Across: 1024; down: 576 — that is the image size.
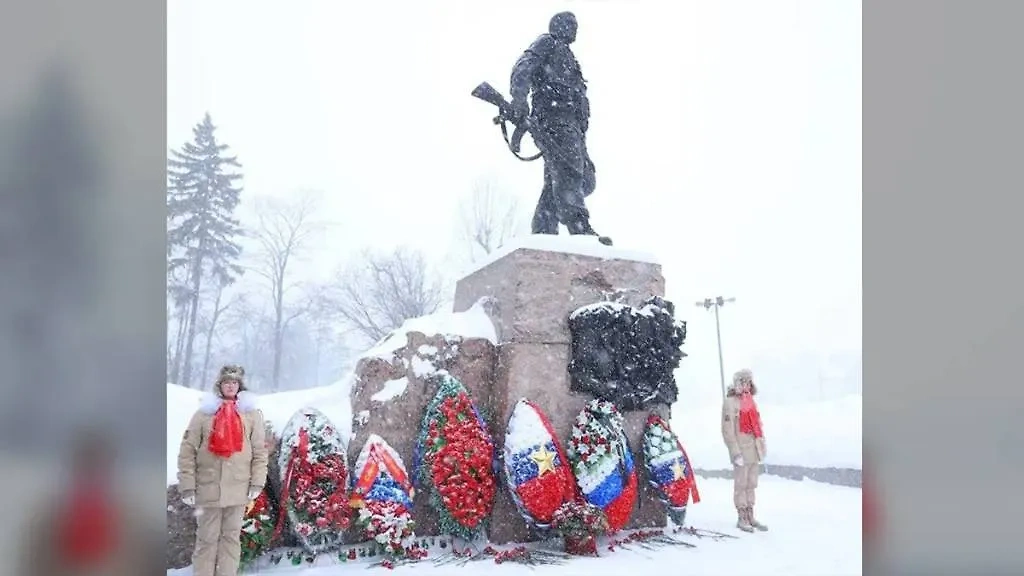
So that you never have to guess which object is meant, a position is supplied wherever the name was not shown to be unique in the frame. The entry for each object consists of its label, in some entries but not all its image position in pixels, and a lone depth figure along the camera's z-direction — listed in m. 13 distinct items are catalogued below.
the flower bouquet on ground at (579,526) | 5.33
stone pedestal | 5.96
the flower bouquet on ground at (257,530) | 4.91
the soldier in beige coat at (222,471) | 4.27
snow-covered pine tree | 25.88
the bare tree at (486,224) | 28.39
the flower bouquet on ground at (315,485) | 5.08
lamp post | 21.91
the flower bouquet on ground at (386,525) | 5.17
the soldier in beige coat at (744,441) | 6.30
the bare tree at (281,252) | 29.00
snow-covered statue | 6.86
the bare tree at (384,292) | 28.34
